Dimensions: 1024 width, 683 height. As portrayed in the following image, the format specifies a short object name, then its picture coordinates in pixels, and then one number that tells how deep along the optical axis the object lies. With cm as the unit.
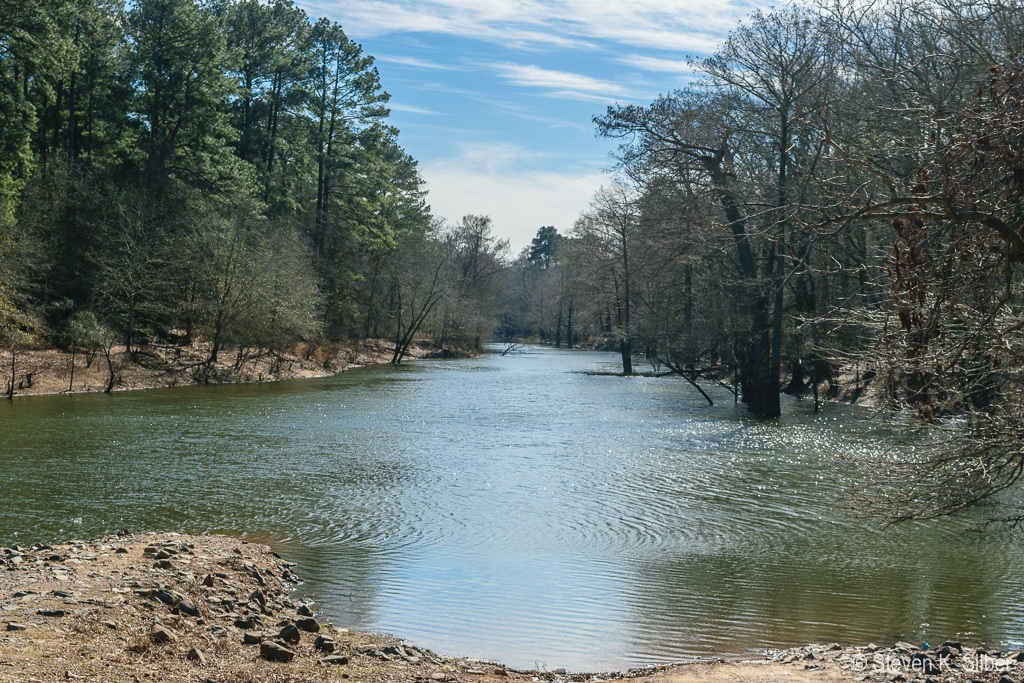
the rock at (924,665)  635
